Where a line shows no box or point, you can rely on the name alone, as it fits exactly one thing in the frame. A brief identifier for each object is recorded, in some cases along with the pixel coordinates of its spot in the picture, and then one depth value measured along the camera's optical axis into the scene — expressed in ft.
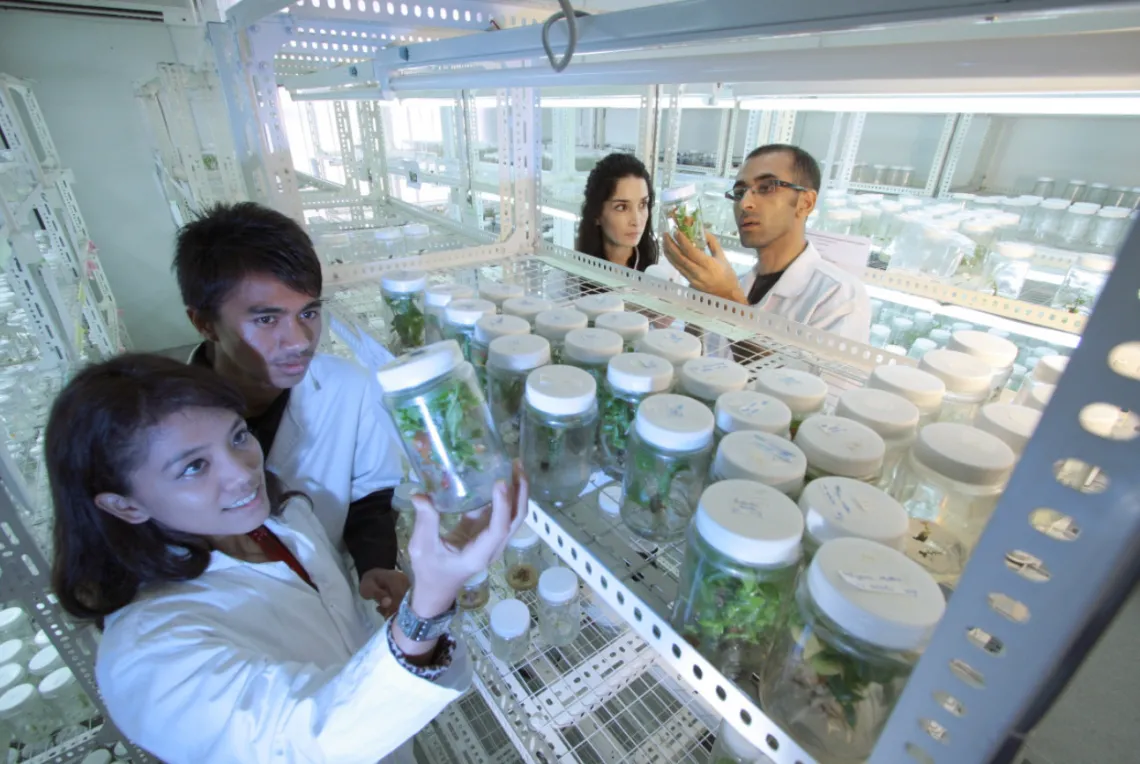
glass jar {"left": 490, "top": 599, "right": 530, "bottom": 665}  3.16
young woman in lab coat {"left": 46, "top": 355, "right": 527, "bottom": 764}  1.81
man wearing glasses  4.38
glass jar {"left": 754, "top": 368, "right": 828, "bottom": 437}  2.18
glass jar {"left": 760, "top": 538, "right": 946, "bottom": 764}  1.14
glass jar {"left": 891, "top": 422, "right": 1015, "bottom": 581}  1.60
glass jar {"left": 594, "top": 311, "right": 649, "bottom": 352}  2.85
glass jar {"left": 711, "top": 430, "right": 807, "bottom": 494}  1.63
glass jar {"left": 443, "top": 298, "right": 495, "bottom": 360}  2.99
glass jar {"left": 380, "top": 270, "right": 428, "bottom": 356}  3.56
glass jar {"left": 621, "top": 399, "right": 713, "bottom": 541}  1.81
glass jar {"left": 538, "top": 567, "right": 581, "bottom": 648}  3.22
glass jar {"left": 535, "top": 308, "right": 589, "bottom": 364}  2.83
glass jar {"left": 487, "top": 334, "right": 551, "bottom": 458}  2.42
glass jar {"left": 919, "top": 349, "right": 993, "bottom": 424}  2.31
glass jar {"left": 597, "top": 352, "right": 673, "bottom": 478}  2.20
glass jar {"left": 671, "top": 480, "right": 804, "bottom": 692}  1.35
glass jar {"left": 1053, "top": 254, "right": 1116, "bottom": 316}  5.07
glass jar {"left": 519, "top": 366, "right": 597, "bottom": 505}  2.07
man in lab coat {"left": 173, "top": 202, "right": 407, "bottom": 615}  3.10
